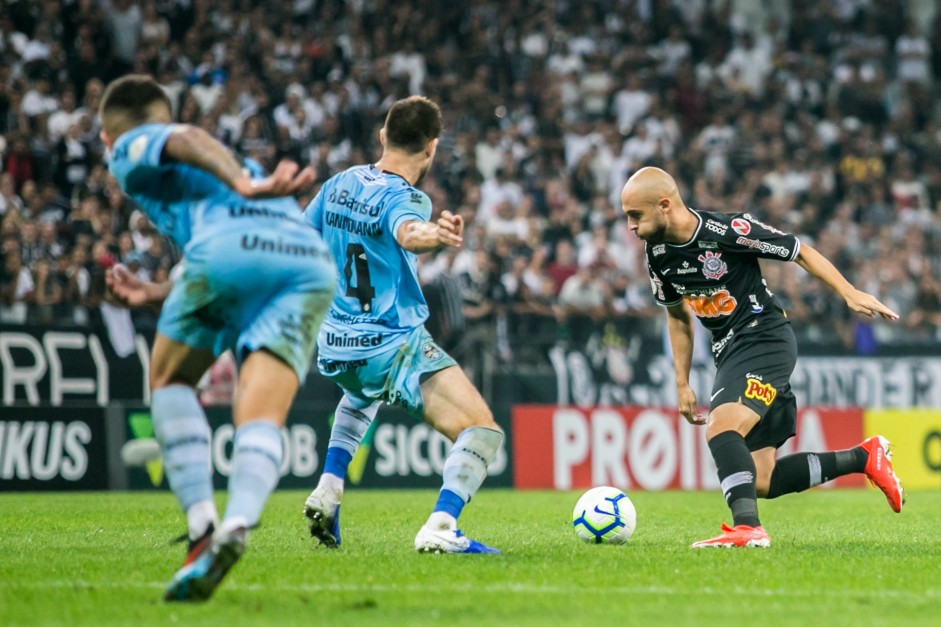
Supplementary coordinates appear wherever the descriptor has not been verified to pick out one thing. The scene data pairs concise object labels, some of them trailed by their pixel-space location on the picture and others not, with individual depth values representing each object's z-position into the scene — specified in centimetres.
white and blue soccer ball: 1691
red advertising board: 3441
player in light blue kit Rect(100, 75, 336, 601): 1148
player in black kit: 1645
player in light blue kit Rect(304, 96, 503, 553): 1481
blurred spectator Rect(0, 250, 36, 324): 3180
